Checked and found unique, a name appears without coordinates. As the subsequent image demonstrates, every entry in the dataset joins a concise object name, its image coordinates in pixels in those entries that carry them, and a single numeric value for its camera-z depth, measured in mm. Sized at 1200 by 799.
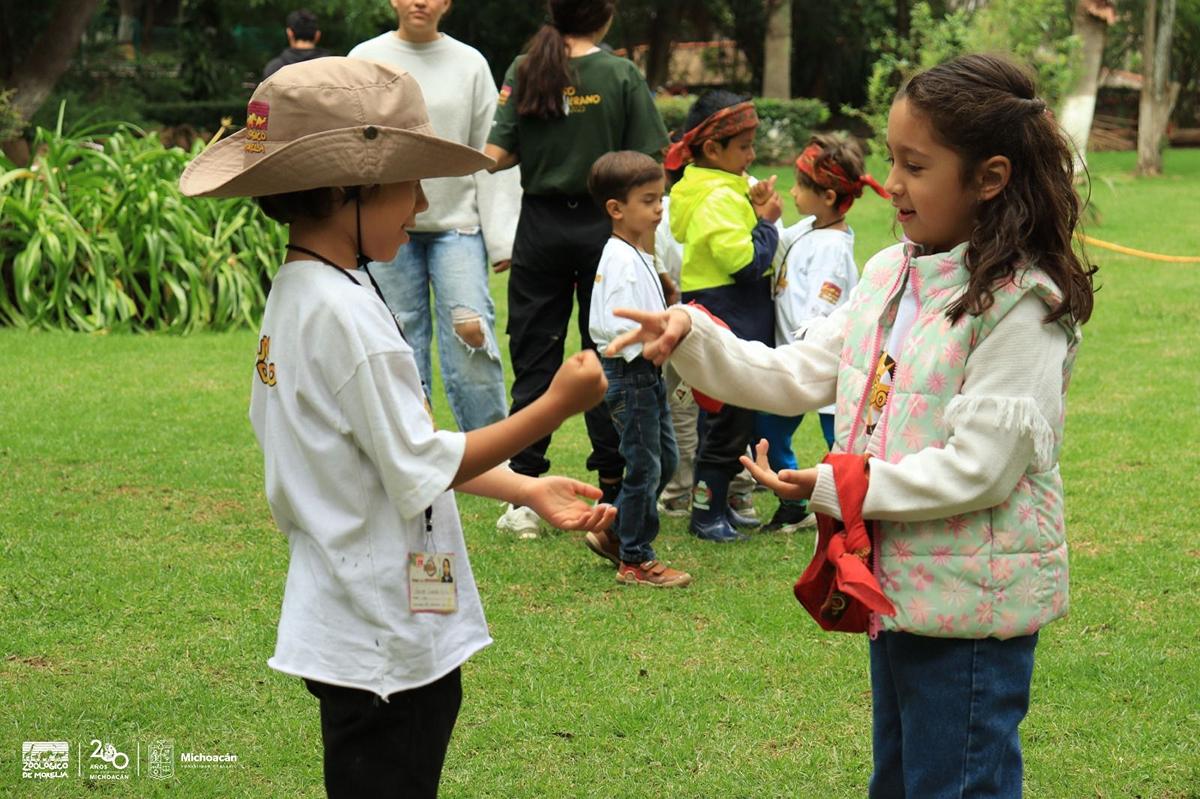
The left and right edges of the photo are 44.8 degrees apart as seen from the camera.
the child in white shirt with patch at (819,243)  5410
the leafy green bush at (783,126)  26125
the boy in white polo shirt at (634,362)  4836
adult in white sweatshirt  5613
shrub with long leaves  9492
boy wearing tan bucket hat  2281
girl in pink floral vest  2307
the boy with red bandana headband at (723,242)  5324
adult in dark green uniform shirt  5441
